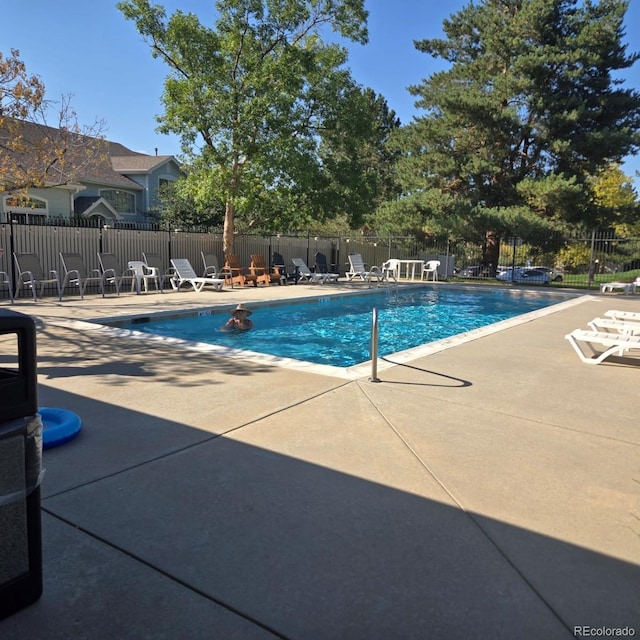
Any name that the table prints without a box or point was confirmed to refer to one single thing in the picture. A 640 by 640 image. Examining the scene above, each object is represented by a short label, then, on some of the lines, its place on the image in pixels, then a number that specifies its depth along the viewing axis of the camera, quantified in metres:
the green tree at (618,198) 21.09
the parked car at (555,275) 28.78
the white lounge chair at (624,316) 8.18
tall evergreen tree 20.14
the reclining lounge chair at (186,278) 14.24
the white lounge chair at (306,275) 18.72
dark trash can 1.65
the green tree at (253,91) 14.88
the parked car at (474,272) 24.61
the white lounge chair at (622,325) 6.83
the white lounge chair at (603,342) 5.91
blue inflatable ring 3.19
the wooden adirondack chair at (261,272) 16.84
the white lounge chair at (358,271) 20.66
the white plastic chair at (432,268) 21.97
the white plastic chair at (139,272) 13.05
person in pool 9.67
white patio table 22.92
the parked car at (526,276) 24.08
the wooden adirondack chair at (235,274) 16.45
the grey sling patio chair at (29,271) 10.84
